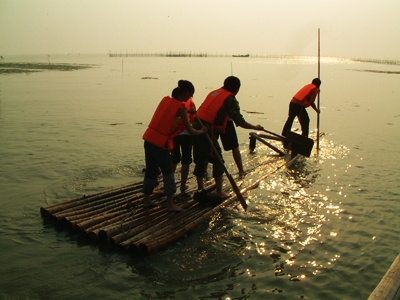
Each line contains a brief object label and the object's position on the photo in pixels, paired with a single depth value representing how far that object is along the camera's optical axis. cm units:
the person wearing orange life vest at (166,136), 442
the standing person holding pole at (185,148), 560
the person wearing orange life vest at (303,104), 849
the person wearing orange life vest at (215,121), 524
